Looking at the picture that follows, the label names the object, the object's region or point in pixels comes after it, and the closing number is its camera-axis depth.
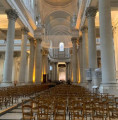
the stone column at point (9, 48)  16.81
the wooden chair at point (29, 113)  4.38
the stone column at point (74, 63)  28.14
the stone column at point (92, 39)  15.62
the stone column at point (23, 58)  21.87
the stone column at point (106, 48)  9.67
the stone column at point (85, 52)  20.02
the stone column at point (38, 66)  28.73
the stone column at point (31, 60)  27.50
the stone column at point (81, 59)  24.89
